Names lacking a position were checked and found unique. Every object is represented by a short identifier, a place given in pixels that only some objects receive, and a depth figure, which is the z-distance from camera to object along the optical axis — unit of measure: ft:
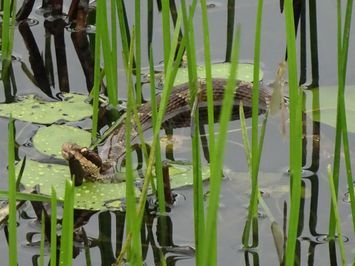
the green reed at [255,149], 13.50
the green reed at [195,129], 13.48
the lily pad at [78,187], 19.39
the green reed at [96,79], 19.13
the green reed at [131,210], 12.32
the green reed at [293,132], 13.16
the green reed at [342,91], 15.16
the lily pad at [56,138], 21.77
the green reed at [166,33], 16.31
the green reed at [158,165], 16.50
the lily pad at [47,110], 23.20
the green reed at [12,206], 11.89
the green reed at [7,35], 22.07
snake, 20.24
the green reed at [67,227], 11.40
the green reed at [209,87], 12.89
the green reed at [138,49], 18.74
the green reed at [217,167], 9.57
